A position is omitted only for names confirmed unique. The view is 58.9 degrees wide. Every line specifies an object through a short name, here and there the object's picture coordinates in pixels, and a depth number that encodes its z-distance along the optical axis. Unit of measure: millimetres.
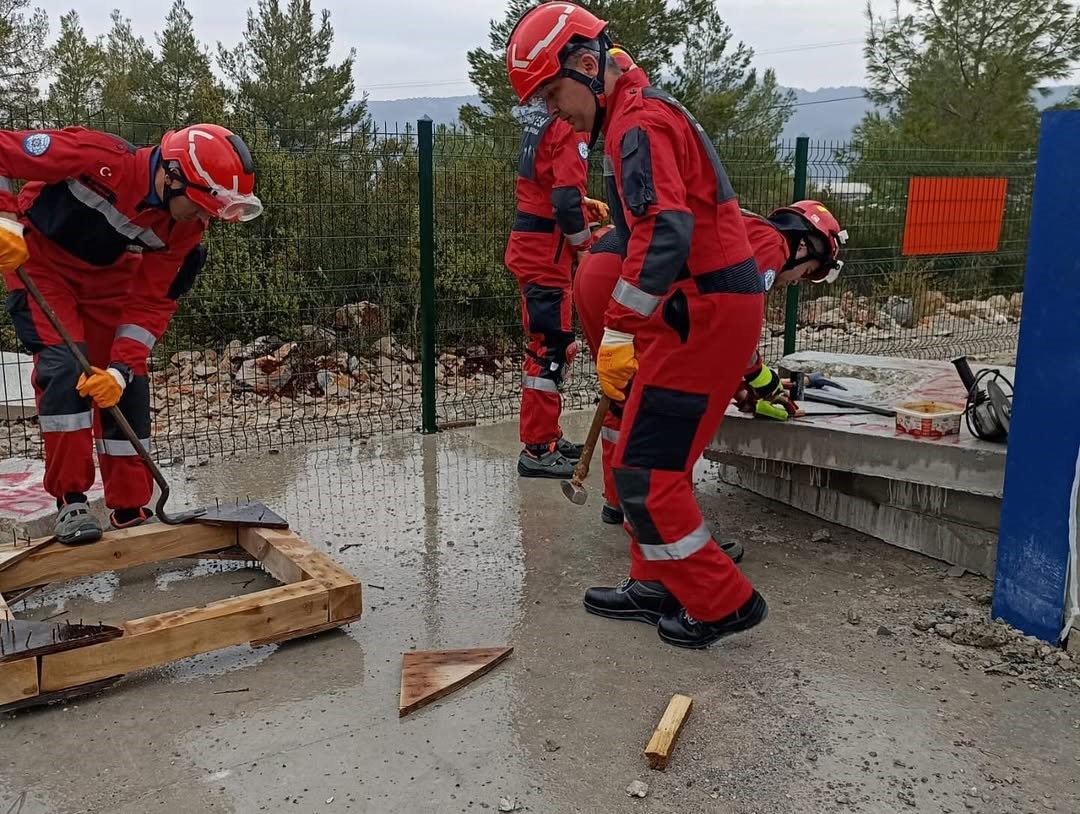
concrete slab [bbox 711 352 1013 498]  3900
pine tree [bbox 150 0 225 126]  23953
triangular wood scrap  3057
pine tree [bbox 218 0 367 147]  26125
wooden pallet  2961
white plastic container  4047
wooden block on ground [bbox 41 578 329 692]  2982
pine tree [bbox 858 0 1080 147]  17250
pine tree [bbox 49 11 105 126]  23406
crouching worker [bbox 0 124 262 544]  3783
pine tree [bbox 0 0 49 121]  22422
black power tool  3895
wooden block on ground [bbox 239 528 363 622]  3484
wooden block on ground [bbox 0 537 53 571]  3625
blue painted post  3184
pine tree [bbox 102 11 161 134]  21703
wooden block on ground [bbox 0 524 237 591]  3727
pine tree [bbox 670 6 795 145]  22469
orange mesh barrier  8758
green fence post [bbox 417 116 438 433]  6102
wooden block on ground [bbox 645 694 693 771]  2725
